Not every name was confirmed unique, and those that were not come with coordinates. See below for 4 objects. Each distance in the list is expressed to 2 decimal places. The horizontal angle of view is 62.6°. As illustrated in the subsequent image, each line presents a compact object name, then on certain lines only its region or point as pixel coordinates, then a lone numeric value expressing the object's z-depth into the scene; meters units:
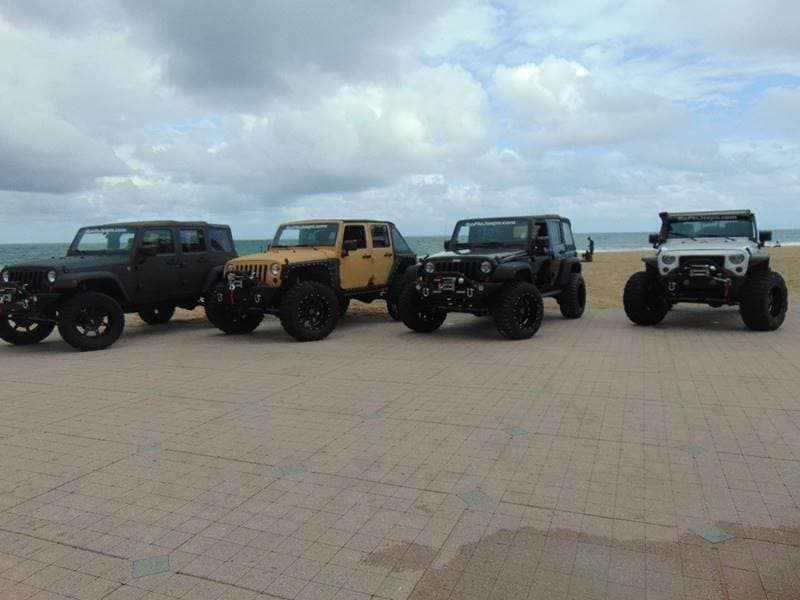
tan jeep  9.89
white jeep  9.83
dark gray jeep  9.16
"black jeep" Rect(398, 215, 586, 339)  9.59
